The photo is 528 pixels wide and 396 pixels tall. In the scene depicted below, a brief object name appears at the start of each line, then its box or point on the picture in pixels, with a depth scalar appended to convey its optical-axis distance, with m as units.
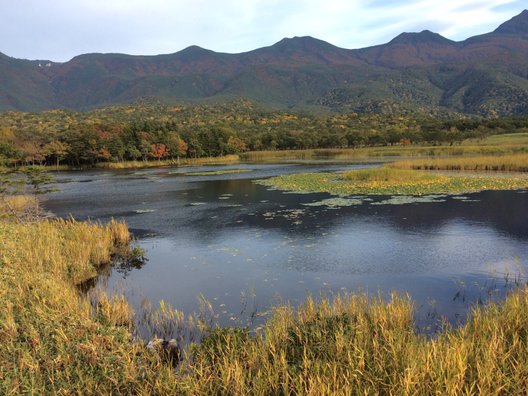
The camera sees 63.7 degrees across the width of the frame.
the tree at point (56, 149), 110.33
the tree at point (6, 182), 26.87
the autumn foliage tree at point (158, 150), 121.09
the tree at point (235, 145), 139.43
